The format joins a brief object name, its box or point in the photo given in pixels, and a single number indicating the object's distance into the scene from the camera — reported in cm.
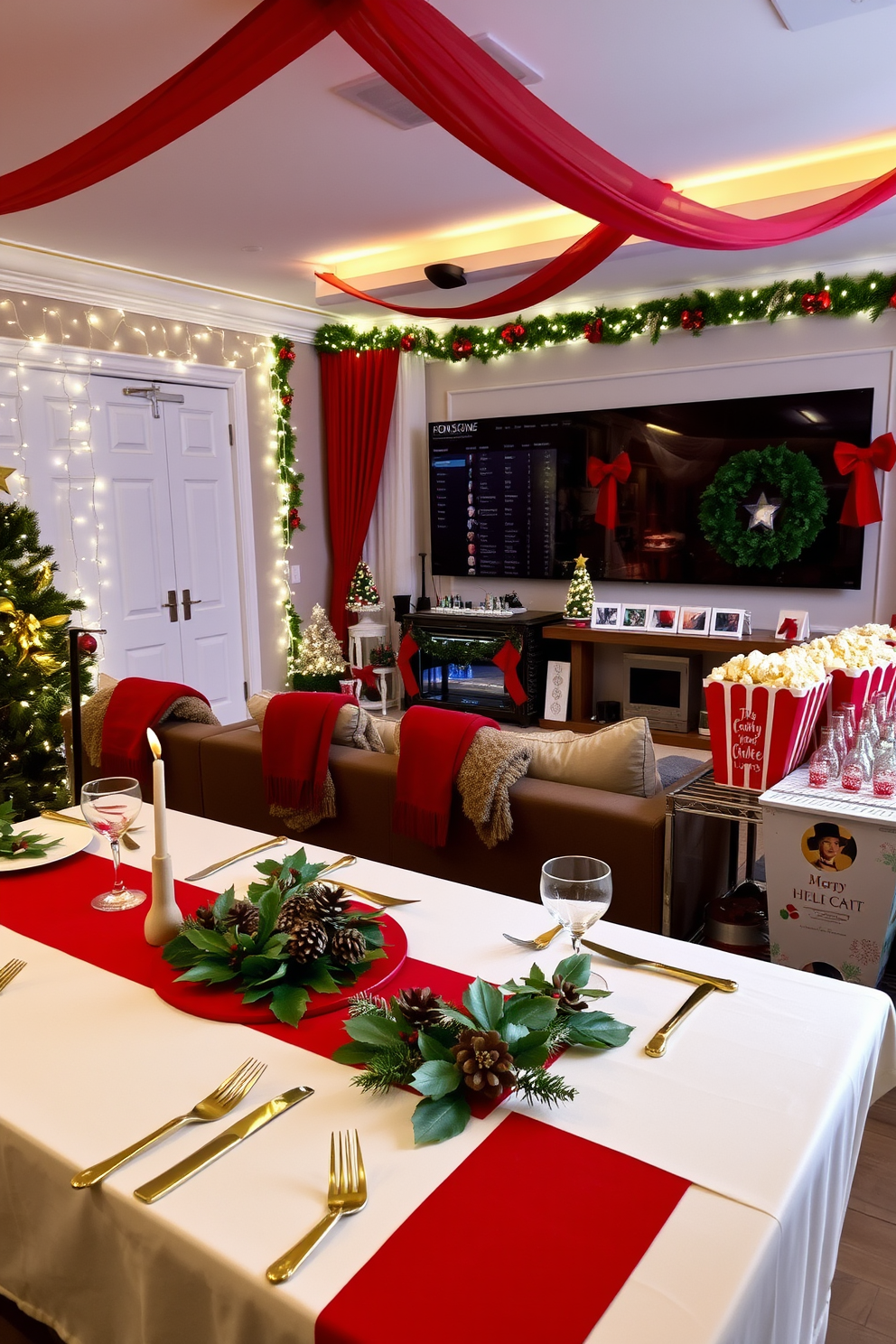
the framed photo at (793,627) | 532
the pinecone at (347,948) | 130
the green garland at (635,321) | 507
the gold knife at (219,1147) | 90
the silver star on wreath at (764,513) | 549
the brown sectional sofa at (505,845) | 246
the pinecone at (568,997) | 118
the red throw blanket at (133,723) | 336
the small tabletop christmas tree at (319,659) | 643
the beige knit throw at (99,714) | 347
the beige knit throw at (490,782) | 261
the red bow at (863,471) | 514
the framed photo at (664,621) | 573
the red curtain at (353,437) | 655
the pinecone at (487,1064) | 101
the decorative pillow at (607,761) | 259
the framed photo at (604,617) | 597
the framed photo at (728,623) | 547
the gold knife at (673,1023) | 113
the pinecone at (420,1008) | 112
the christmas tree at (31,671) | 314
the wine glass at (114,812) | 152
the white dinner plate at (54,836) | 171
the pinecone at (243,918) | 133
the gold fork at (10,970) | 130
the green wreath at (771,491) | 533
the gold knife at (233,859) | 166
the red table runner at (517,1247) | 75
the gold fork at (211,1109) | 92
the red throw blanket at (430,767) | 267
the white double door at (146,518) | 511
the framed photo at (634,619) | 587
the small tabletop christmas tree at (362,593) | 661
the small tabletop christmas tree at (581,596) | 611
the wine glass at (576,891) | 127
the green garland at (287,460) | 636
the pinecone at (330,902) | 135
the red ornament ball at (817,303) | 509
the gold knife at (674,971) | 127
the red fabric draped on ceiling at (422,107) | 191
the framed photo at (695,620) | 562
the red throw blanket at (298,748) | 298
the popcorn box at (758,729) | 242
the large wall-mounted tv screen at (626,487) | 535
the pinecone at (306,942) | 127
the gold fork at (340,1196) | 81
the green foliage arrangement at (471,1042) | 101
